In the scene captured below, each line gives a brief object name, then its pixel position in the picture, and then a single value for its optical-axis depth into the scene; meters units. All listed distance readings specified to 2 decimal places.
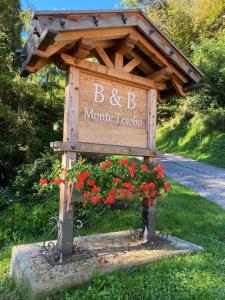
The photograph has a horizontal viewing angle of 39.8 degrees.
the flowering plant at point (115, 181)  3.65
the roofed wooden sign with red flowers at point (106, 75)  3.68
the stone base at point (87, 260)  3.15
